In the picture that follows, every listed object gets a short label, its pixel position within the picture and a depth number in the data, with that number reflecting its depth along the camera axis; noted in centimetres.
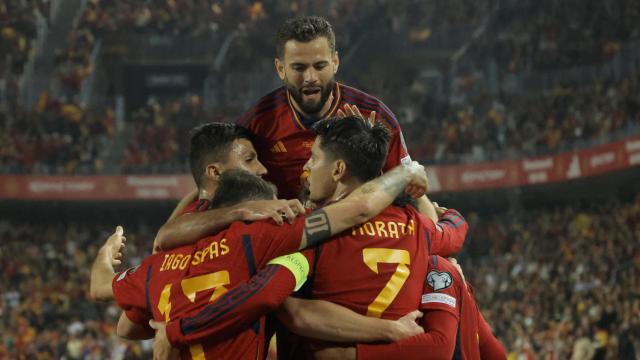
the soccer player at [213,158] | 1025
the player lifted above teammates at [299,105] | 1079
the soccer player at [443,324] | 890
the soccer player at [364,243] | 885
